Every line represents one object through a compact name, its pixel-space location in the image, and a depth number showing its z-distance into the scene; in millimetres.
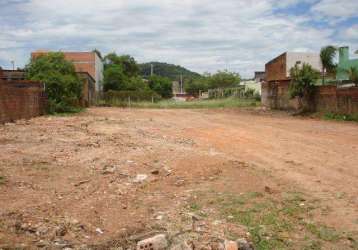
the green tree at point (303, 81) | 30609
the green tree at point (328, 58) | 31234
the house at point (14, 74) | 36072
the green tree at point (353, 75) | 27167
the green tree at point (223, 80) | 93250
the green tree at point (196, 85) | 99825
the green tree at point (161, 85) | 83125
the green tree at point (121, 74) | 65938
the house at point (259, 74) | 82250
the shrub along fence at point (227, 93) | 60781
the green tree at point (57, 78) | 31094
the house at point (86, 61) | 56969
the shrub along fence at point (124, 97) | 51344
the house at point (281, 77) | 38312
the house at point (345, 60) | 39841
